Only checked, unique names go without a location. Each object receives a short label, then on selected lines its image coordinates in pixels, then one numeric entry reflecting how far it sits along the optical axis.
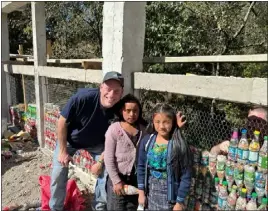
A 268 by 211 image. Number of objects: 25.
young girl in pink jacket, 1.92
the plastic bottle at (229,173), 1.70
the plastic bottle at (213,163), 1.78
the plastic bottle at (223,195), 1.74
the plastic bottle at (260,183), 1.59
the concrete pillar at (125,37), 2.25
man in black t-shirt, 2.06
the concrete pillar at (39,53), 3.81
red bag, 2.53
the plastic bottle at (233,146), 1.67
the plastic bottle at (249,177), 1.61
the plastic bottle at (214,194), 1.79
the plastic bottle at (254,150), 1.60
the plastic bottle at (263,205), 1.59
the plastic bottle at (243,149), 1.63
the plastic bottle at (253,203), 1.61
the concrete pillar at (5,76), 5.07
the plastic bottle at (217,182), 1.78
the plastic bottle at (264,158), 1.57
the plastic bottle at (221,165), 1.73
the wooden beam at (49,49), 6.20
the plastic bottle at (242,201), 1.66
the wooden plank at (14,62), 4.91
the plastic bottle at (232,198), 1.70
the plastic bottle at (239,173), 1.66
